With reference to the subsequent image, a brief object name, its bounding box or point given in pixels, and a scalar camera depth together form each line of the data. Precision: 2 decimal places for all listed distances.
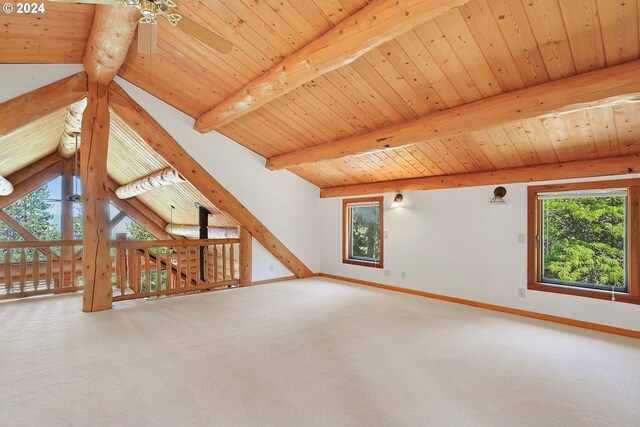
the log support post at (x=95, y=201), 3.86
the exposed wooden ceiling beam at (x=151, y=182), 5.24
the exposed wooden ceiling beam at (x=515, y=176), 3.30
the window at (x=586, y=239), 3.32
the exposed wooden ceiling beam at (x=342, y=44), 2.04
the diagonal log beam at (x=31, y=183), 6.86
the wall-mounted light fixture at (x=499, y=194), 4.14
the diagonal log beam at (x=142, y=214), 8.52
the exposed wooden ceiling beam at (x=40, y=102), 3.37
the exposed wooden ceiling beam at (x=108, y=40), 2.65
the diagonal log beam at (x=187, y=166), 4.16
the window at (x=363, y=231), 5.77
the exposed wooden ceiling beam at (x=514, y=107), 2.36
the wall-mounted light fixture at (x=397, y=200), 5.22
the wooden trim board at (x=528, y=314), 3.30
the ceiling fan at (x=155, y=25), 1.88
